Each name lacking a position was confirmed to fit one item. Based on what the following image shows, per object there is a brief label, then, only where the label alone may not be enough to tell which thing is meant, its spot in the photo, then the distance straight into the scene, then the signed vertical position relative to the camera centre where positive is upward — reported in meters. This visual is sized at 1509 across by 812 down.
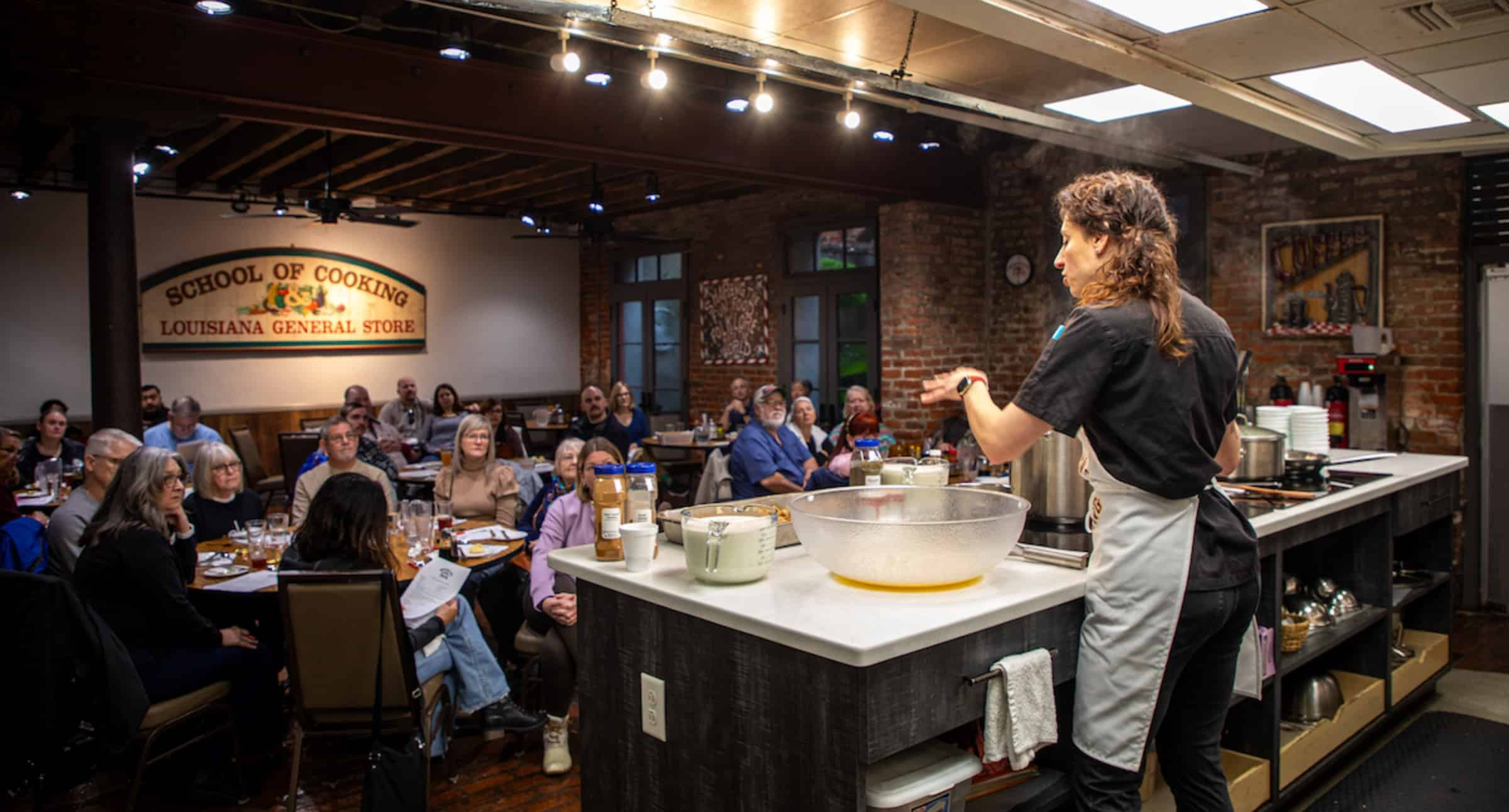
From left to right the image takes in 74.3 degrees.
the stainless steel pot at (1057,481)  2.53 -0.27
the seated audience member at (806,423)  6.54 -0.30
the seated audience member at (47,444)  6.56 -0.39
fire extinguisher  6.17 -0.25
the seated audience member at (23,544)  3.77 -0.61
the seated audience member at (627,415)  8.13 -0.30
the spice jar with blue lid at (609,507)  2.28 -0.30
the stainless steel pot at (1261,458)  3.51 -0.30
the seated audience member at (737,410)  8.58 -0.27
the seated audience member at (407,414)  9.16 -0.29
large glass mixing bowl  1.95 -0.34
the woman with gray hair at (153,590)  3.26 -0.67
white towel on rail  1.91 -0.66
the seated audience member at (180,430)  6.88 -0.32
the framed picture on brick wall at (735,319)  9.77 +0.59
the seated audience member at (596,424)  7.94 -0.36
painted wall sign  9.56 +0.81
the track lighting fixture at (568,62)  3.87 +1.24
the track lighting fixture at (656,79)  4.05 +1.23
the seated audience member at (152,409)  7.95 -0.19
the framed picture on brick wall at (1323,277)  6.19 +0.61
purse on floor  2.87 -1.16
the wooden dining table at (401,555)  3.69 -0.71
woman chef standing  1.90 -0.14
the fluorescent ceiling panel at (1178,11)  2.75 +1.02
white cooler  1.80 -0.75
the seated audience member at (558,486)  4.48 -0.49
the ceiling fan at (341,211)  7.44 +1.31
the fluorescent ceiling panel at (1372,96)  3.50 +1.05
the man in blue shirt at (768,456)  5.56 -0.45
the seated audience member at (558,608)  3.53 -0.80
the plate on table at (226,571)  3.78 -0.72
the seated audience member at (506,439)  7.73 -0.46
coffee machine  6.03 -0.17
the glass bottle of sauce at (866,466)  2.75 -0.25
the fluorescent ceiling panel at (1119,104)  4.19 +1.18
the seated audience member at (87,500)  3.90 -0.47
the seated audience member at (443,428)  8.30 -0.40
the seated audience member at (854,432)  4.91 -0.28
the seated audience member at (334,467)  4.91 -0.42
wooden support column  4.80 +0.54
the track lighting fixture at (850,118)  4.89 +1.28
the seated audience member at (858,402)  7.27 -0.18
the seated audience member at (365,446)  6.36 -0.42
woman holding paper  3.25 -0.57
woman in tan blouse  5.10 -0.52
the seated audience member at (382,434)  7.46 -0.43
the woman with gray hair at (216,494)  4.54 -0.51
